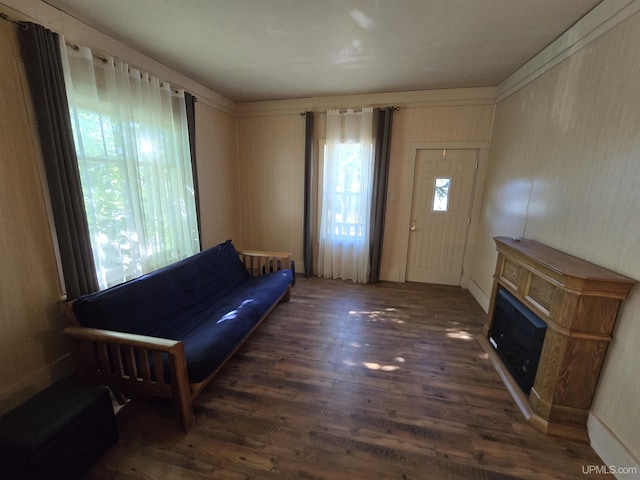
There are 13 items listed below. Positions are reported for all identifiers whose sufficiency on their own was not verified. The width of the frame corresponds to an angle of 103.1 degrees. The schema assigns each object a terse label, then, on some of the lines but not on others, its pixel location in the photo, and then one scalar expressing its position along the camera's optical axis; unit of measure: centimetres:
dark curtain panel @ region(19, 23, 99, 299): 164
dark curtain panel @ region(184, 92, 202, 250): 296
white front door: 362
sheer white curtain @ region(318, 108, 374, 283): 371
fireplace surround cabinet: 146
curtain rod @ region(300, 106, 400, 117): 354
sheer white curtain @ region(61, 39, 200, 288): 195
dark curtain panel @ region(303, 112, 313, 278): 380
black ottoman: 115
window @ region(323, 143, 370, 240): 378
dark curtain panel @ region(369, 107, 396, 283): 356
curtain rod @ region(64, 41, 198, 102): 188
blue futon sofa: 158
